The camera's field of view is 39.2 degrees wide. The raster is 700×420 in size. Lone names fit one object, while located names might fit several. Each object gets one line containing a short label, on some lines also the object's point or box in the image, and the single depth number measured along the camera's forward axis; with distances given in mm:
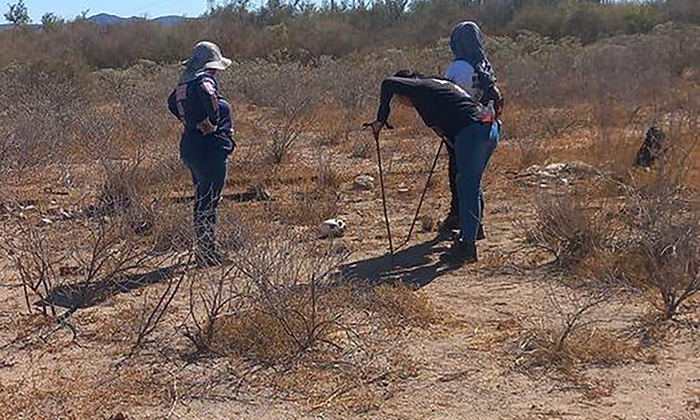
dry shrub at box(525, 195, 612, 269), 7137
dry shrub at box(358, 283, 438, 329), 5996
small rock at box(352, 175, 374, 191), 10820
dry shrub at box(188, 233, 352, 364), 5473
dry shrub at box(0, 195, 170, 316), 6352
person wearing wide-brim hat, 7188
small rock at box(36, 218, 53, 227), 7975
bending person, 7180
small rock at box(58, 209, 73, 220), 8238
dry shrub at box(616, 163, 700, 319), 5836
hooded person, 7477
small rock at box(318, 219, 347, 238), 8406
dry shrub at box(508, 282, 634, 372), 5266
